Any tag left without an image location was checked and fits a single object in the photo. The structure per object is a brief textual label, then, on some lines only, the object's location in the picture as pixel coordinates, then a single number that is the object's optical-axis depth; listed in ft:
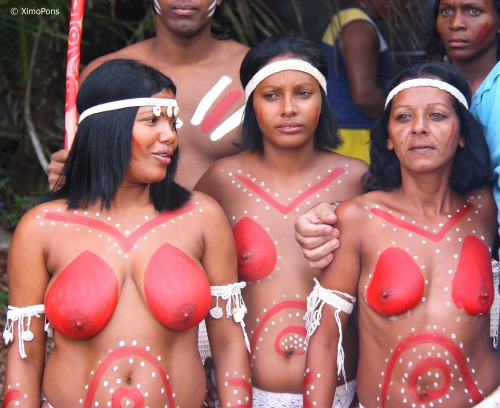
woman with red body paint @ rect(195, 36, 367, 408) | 11.09
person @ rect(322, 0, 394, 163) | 16.20
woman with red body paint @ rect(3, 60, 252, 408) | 9.69
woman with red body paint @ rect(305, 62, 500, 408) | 10.14
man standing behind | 13.03
